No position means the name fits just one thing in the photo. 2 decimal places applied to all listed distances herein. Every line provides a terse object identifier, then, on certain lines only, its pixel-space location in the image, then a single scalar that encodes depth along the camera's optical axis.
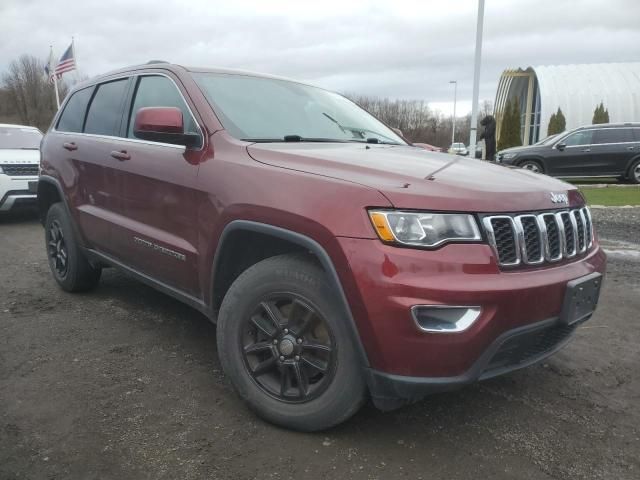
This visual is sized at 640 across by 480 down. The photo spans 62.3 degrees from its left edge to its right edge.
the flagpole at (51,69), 22.24
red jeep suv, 2.02
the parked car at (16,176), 8.13
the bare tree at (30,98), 50.78
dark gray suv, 14.01
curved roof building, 33.91
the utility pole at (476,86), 16.23
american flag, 20.73
